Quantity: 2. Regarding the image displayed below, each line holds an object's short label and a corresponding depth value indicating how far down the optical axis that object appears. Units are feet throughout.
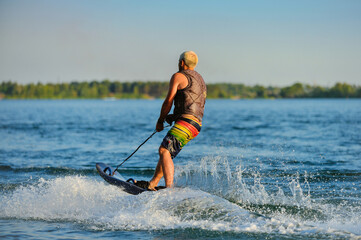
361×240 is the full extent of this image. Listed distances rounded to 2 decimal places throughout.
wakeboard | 50.81
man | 47.55
